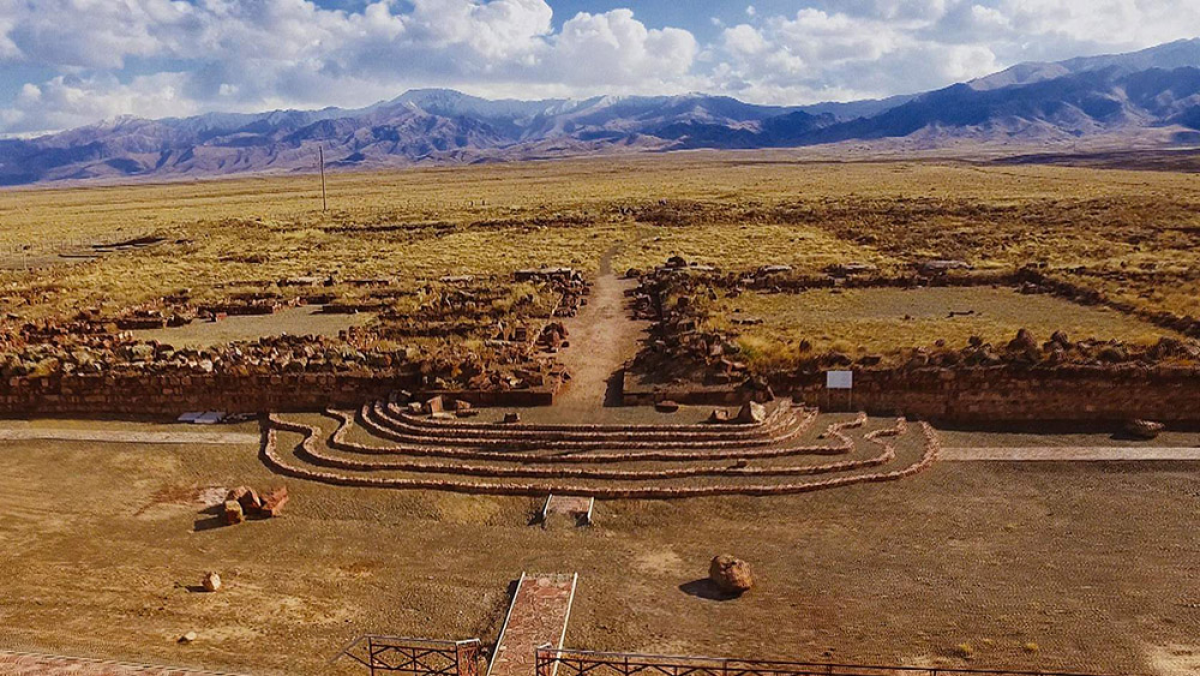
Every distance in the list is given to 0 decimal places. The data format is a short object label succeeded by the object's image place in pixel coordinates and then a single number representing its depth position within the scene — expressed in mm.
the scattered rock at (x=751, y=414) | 18109
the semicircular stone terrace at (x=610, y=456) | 16078
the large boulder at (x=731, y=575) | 12109
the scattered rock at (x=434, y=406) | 19281
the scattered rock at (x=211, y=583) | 12555
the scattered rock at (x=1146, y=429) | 17625
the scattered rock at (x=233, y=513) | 14883
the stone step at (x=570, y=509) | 14844
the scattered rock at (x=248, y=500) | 15156
